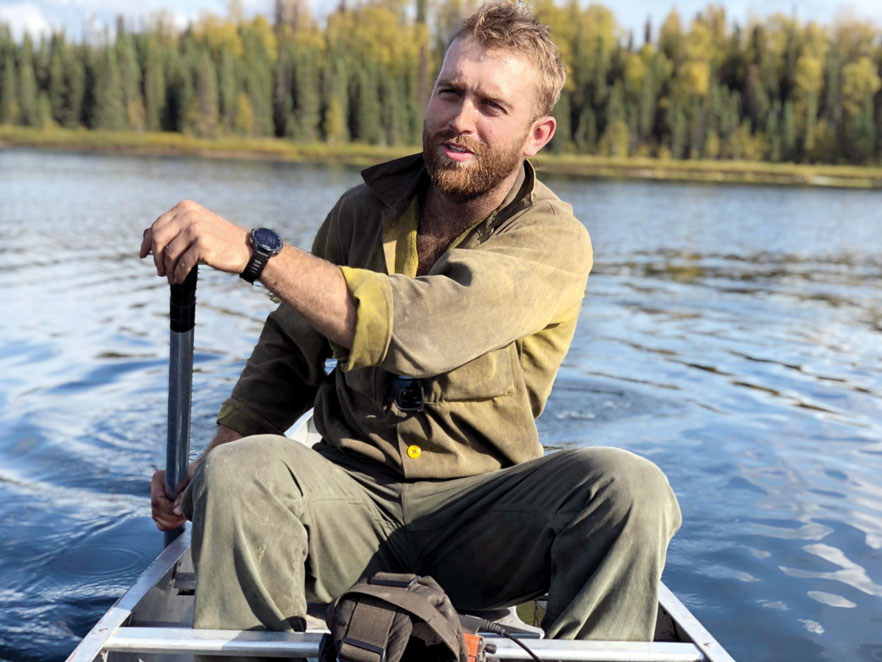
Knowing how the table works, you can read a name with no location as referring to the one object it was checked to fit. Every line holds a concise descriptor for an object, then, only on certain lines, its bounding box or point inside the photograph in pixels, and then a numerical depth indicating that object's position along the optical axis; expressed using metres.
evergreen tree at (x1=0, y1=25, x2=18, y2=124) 97.44
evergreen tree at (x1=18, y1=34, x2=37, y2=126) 97.06
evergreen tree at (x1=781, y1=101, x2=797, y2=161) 100.12
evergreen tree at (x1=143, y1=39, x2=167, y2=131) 99.75
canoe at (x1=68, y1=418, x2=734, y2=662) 2.63
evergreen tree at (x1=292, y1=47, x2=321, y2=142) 99.00
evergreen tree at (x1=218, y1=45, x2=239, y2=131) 99.88
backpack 2.38
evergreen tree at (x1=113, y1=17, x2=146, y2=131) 98.19
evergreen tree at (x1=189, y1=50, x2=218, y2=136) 96.31
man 2.66
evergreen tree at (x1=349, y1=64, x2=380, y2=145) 97.81
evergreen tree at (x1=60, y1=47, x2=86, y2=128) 99.56
